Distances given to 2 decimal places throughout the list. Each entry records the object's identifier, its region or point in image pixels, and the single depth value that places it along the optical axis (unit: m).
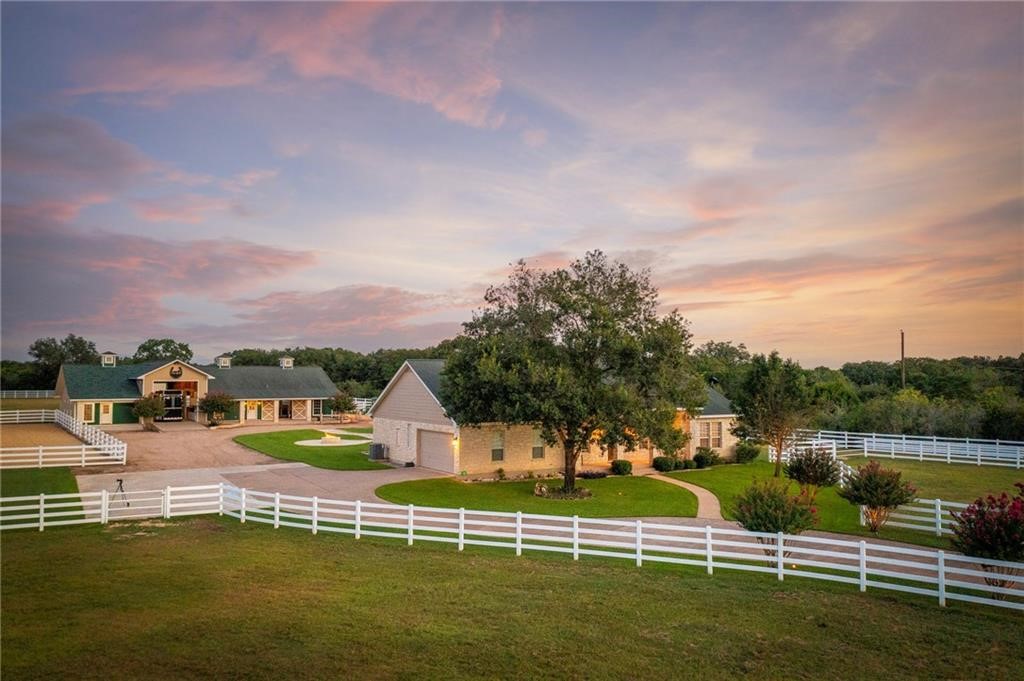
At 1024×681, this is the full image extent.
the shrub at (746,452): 39.47
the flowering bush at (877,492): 19.92
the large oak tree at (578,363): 25.47
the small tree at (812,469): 25.72
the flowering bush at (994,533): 13.52
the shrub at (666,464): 35.66
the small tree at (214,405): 52.59
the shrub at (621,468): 33.91
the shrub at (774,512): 15.75
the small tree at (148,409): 49.31
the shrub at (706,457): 37.22
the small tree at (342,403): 58.62
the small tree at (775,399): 33.16
